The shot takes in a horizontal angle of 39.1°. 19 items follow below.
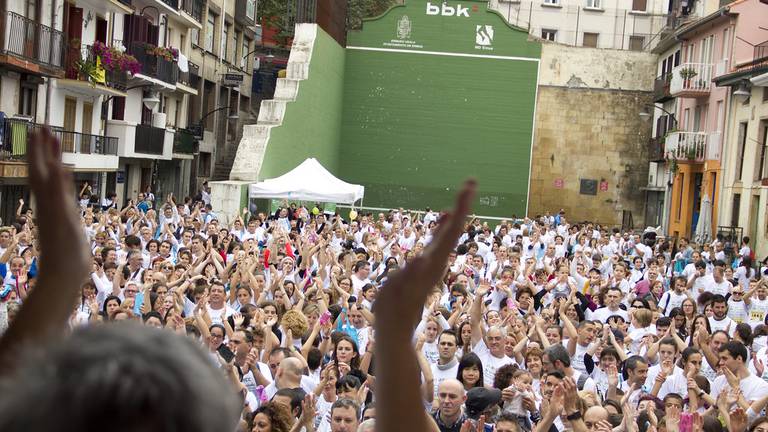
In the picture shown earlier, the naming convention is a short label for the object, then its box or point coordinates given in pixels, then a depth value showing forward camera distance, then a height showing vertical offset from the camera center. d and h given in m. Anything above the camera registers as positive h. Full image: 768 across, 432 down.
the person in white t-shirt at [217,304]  10.78 -1.42
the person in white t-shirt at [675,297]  14.56 -1.34
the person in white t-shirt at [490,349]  9.18 -1.45
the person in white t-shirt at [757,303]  14.23 -1.29
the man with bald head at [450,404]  6.85 -1.42
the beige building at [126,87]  25.88 +2.13
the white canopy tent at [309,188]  25.33 -0.43
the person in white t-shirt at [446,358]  8.89 -1.46
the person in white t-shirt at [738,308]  14.35 -1.39
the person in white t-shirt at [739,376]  8.70 -1.41
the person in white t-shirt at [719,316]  12.23 -1.30
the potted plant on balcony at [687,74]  37.59 +4.37
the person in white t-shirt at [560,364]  8.62 -1.40
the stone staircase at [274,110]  31.08 +1.76
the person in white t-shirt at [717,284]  16.39 -1.24
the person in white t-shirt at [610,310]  12.44 -1.35
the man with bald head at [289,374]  7.69 -1.47
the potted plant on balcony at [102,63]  29.39 +2.58
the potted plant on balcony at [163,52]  35.94 +3.59
